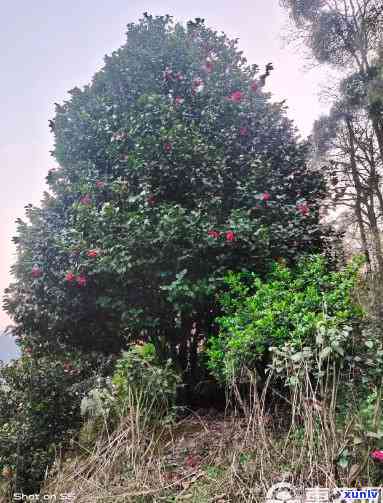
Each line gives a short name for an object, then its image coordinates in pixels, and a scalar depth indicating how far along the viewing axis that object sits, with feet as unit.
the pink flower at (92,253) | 14.56
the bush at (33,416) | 13.52
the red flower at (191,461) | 11.81
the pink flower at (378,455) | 8.22
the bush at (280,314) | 11.59
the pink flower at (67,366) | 18.18
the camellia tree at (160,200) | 14.58
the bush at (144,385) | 13.29
